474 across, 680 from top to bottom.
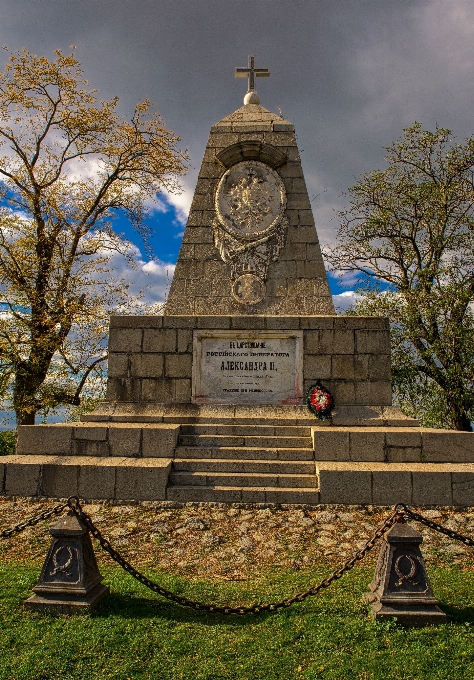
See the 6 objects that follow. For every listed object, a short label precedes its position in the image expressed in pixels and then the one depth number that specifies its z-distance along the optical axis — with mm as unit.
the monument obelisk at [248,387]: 7039
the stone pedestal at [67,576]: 3887
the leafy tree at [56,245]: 12859
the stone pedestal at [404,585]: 3717
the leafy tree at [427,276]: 12188
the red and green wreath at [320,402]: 8195
